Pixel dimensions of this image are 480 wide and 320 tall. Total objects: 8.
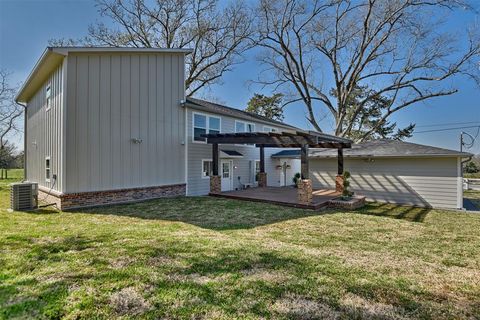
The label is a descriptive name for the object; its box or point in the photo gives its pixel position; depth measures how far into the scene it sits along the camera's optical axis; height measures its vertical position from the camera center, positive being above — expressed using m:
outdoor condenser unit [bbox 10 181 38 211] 8.47 -1.13
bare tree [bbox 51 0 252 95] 19.17 +10.34
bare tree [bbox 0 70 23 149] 22.45 +4.68
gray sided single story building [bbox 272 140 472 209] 10.65 -0.49
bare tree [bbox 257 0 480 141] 18.80 +9.06
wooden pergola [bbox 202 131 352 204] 9.52 +0.86
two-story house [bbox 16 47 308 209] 8.98 +1.42
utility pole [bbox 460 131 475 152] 22.48 +2.00
